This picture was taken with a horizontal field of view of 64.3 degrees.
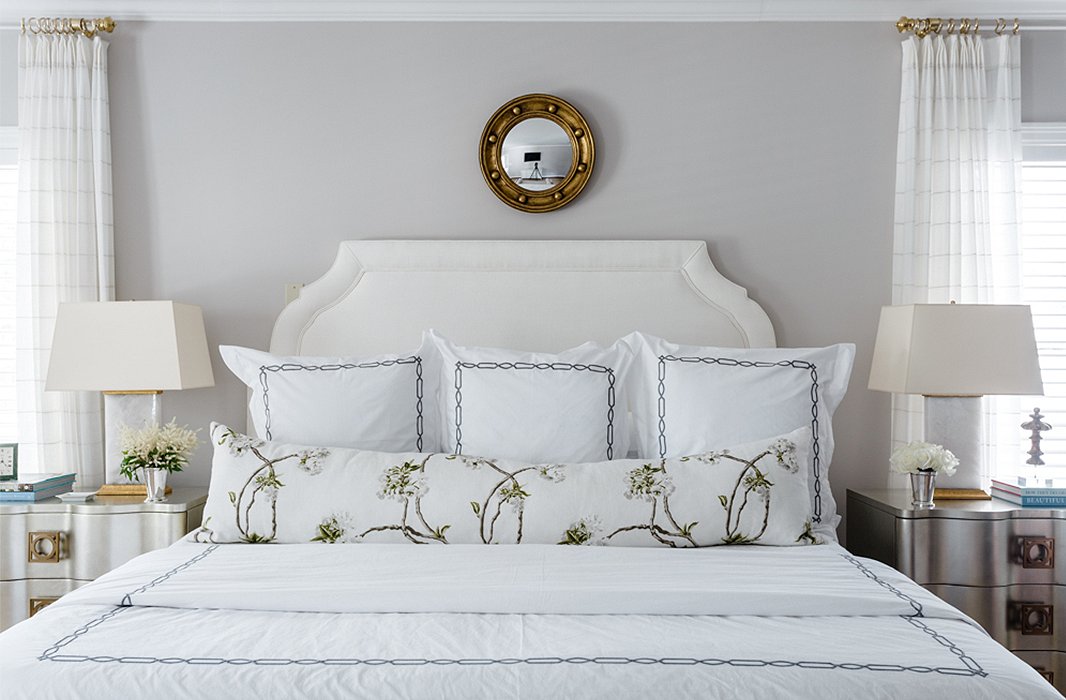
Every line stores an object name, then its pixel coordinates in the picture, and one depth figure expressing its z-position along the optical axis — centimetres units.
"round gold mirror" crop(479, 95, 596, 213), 313
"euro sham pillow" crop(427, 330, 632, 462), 254
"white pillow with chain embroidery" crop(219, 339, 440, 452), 259
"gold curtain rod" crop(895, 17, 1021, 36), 308
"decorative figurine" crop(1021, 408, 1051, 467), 286
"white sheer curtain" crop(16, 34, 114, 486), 310
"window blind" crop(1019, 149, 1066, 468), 319
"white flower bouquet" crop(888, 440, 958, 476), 268
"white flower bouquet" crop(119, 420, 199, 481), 278
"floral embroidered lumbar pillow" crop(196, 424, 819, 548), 218
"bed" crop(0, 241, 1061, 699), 141
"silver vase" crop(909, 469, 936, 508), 269
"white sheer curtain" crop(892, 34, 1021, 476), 307
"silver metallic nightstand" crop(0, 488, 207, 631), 272
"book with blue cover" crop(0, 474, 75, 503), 275
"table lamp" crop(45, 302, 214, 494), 284
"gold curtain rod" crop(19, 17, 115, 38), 310
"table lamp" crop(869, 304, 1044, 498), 276
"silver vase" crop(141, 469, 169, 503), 277
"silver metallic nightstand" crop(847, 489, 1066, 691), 263
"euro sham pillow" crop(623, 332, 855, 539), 252
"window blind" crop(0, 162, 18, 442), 323
